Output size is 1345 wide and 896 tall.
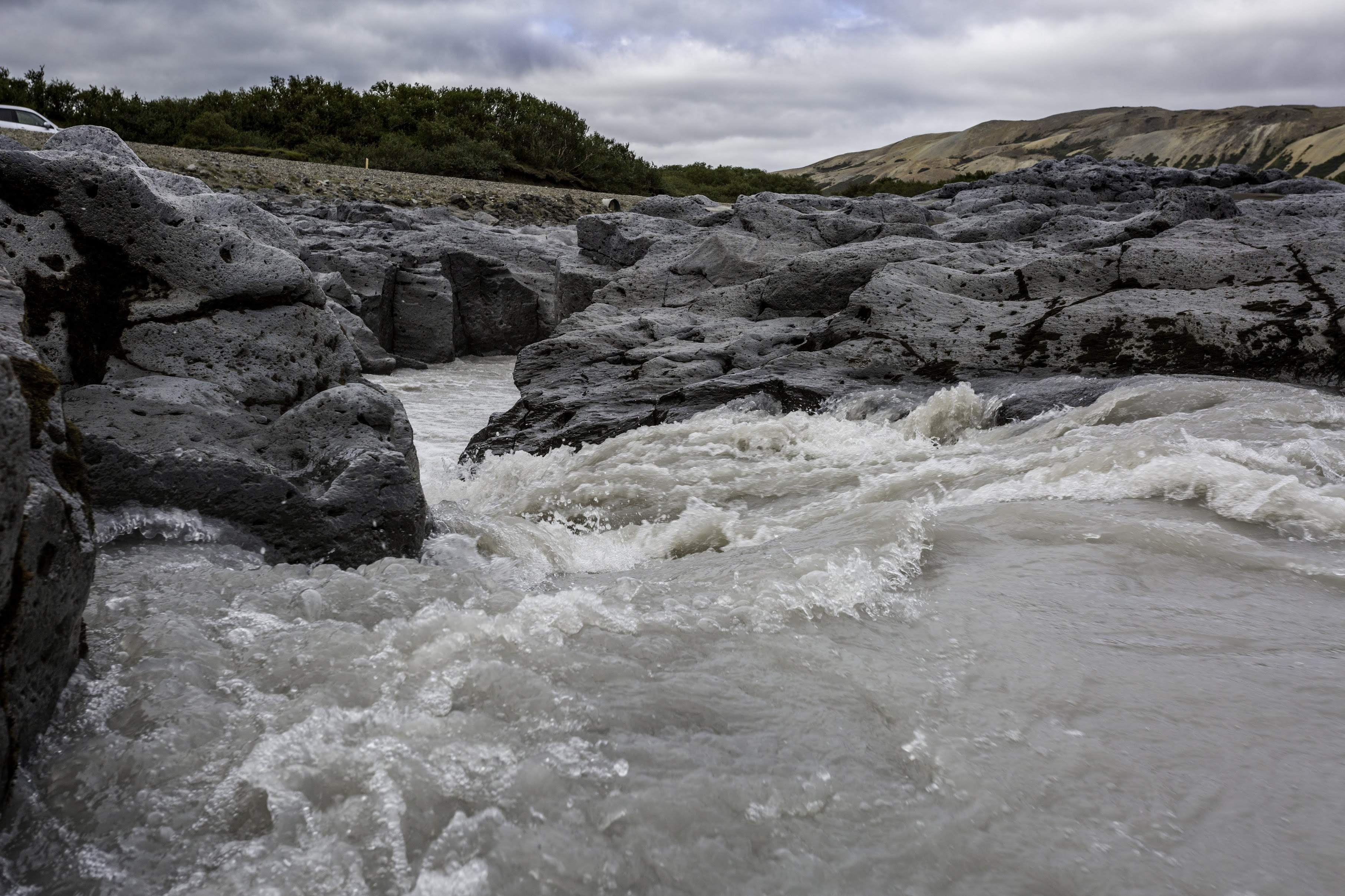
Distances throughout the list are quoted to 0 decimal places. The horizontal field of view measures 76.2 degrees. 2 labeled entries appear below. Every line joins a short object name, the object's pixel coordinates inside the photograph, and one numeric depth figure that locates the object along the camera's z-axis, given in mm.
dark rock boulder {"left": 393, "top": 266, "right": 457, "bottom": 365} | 11891
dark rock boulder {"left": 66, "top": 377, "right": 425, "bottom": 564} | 3172
